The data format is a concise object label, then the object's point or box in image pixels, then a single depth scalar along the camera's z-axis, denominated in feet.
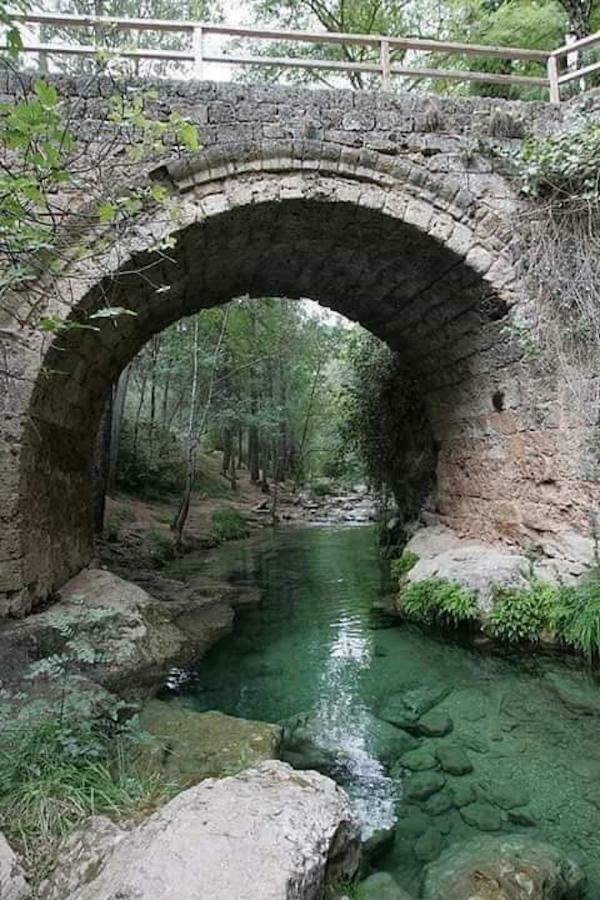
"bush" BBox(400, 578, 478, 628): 18.33
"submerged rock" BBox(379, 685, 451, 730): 13.66
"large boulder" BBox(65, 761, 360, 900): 5.45
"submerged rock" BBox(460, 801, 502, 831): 9.71
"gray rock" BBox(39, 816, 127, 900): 6.41
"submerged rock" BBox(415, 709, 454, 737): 12.93
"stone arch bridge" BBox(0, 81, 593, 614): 16.52
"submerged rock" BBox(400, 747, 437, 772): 11.56
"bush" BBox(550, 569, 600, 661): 15.43
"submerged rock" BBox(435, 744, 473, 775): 11.38
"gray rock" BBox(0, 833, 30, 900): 6.10
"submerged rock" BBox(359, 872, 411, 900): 7.50
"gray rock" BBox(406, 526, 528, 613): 18.40
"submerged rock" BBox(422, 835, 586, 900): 7.42
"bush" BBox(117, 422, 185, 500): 47.11
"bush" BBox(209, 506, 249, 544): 41.86
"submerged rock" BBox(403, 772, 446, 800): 10.59
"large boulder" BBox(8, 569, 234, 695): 14.16
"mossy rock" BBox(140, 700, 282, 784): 9.72
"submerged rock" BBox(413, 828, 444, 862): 9.02
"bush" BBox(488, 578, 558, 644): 16.89
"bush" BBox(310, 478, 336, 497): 72.95
